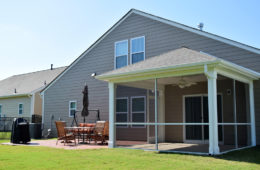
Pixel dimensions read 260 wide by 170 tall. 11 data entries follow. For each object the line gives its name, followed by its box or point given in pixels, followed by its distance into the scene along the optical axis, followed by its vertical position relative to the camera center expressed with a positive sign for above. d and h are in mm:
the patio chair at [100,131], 11102 -747
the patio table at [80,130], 11422 -745
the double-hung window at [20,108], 22647 +272
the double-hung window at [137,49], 13375 +2993
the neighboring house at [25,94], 21875 +1407
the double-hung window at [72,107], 16031 +280
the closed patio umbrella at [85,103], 13141 +420
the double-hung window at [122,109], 13625 +144
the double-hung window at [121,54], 13969 +2911
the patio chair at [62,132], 10984 -784
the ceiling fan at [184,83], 11000 +1136
